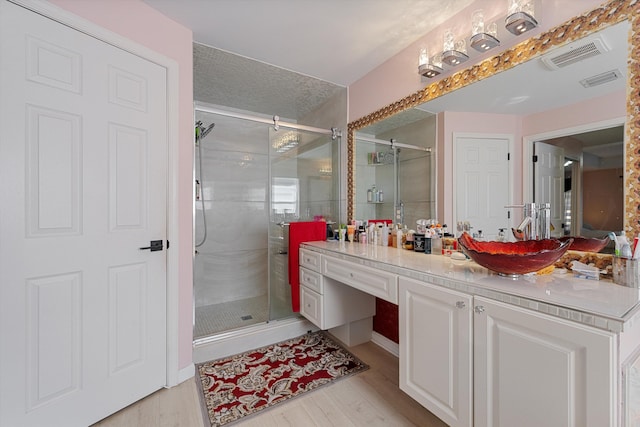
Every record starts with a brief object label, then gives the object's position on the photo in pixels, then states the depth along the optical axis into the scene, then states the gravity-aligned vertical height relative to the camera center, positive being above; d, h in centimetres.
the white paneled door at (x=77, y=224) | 123 -6
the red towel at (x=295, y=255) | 239 -38
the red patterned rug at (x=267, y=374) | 161 -112
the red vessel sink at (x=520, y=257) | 105 -18
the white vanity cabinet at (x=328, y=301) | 206 -70
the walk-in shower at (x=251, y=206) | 262 +6
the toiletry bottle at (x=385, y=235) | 218 -19
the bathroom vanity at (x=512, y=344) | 78 -46
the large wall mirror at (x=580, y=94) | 110 +56
